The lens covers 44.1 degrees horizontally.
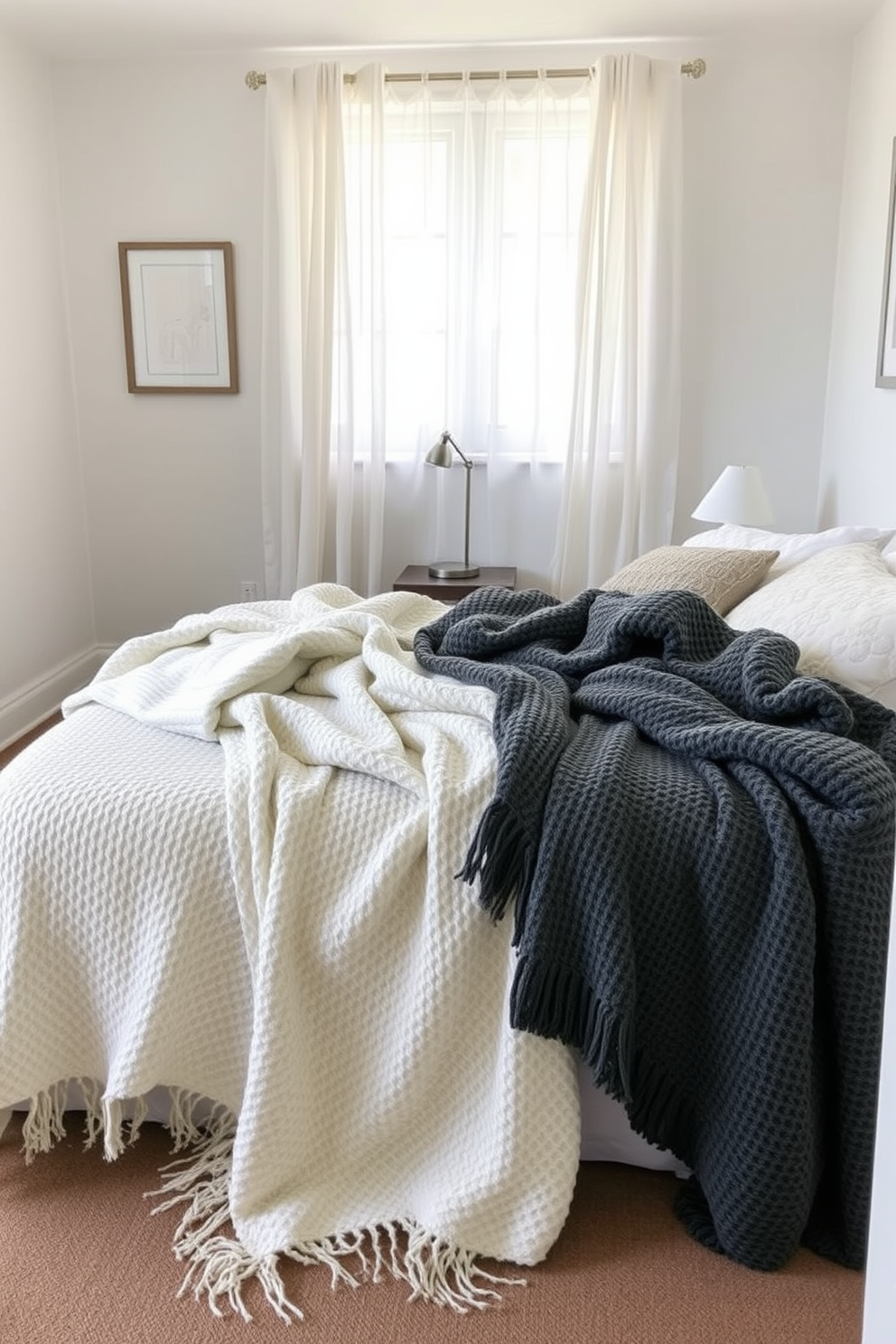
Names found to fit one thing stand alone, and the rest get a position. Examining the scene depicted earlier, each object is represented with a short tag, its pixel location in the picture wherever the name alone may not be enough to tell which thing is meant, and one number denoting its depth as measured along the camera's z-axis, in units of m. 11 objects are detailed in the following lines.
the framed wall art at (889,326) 3.24
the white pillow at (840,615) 1.90
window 3.87
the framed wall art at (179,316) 4.10
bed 1.51
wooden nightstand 3.86
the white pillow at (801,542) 2.60
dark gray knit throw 1.49
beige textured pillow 2.47
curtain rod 3.76
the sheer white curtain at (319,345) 3.86
